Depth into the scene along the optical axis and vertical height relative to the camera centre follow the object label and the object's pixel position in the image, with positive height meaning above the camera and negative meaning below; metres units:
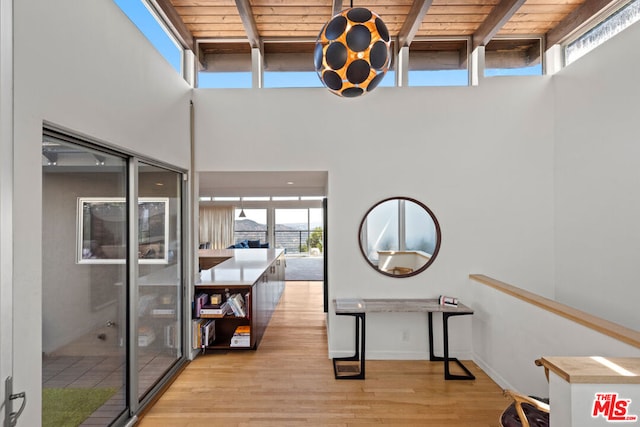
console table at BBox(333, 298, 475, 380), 3.12 -0.91
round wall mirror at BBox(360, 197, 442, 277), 3.60 -0.19
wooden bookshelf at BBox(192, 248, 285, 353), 3.70 -0.88
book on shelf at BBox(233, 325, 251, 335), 3.73 -1.29
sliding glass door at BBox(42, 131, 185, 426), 1.82 -0.44
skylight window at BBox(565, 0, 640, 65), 2.93 +1.88
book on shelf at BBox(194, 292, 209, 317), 3.61 -0.93
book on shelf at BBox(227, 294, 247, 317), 3.67 -0.99
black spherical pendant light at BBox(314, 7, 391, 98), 1.73 +0.95
